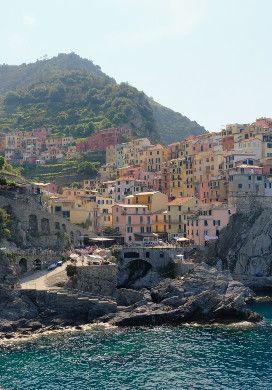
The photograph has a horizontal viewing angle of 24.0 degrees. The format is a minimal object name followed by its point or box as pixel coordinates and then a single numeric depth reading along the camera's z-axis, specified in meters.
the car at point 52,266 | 66.14
